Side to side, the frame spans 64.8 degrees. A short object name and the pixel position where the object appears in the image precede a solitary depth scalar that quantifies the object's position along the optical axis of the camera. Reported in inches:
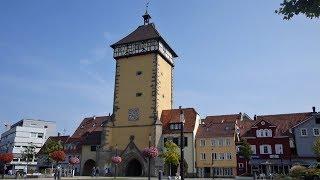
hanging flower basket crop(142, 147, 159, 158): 1084.6
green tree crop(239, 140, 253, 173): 1749.9
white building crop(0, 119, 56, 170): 3386.3
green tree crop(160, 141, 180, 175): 1671.5
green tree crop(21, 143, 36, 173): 2645.2
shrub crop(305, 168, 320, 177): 955.9
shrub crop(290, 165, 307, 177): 1035.2
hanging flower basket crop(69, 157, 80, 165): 1567.4
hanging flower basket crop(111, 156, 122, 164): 1528.2
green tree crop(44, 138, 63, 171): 2140.3
